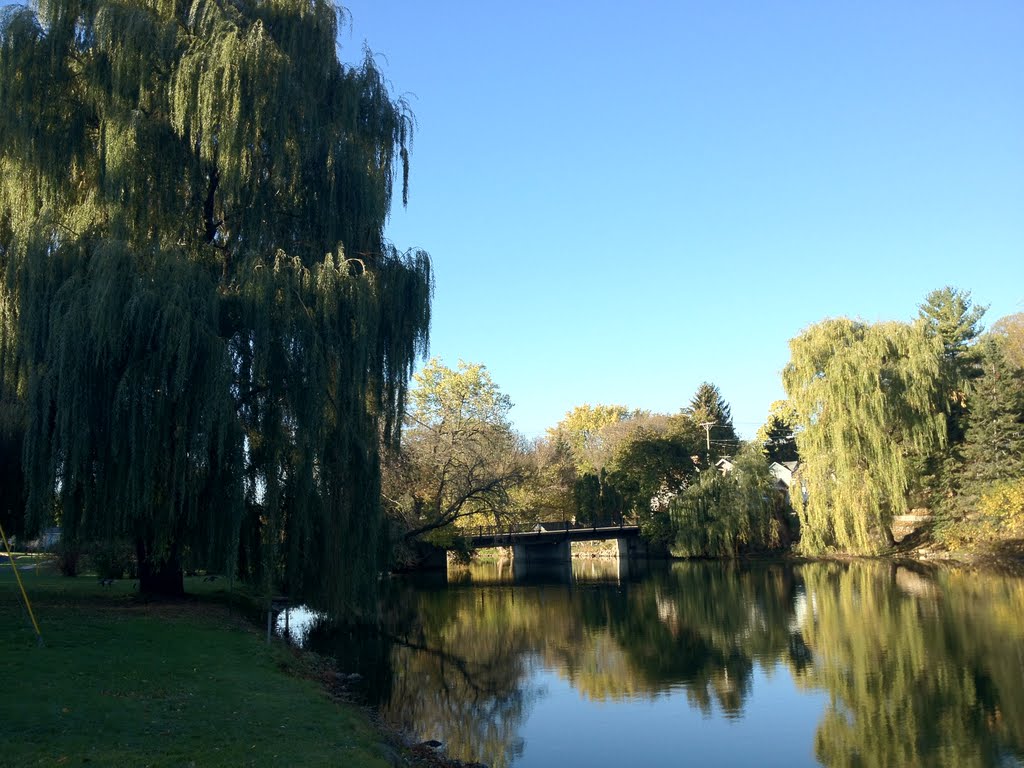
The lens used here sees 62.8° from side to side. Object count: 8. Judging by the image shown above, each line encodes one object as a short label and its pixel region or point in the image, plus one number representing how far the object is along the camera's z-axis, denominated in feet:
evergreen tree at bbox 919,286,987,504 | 127.65
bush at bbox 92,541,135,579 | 77.62
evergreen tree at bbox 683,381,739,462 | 230.27
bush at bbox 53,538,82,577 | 87.92
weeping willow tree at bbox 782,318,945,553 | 121.70
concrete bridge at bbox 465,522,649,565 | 170.30
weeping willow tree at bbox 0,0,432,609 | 45.57
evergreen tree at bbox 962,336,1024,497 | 118.73
